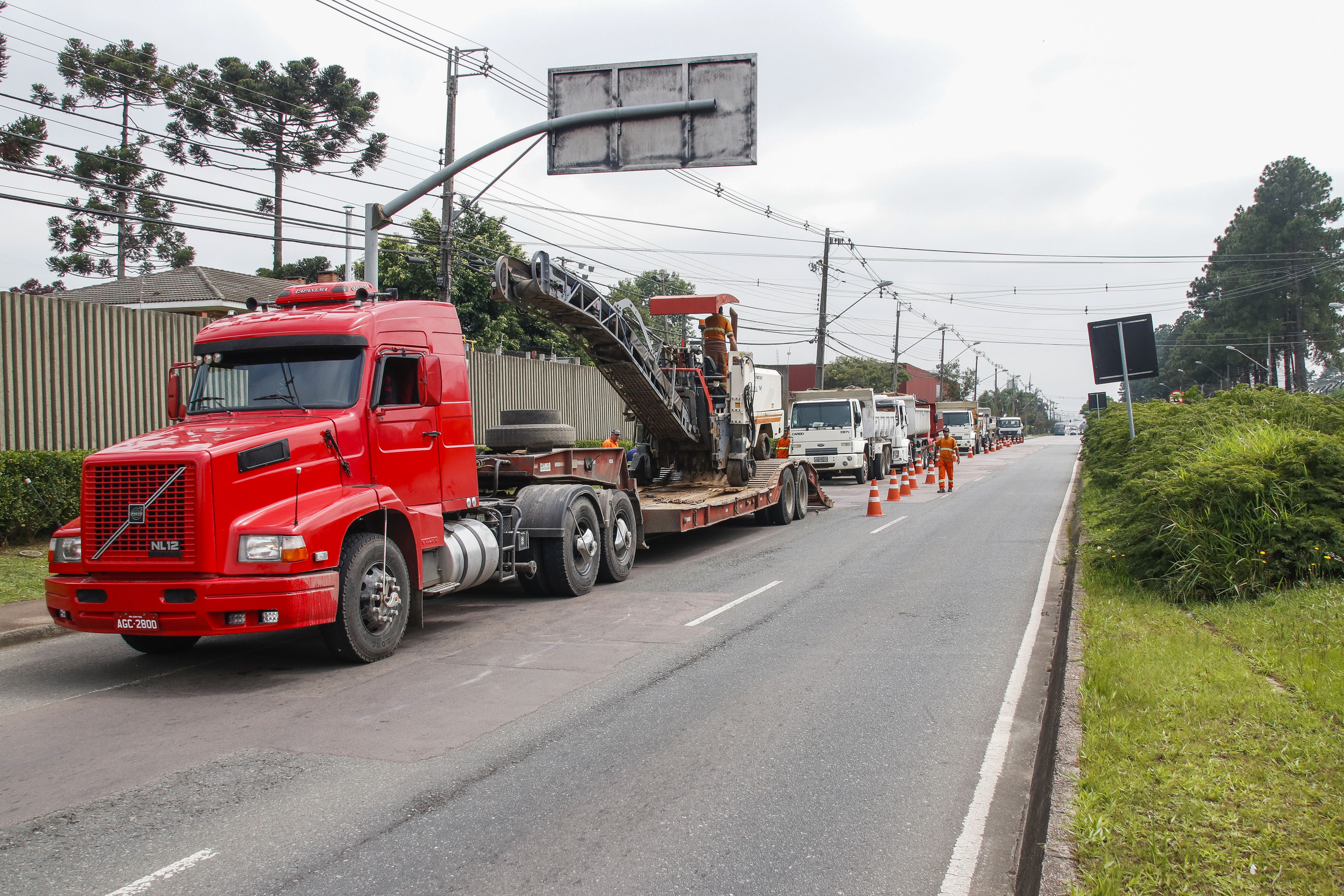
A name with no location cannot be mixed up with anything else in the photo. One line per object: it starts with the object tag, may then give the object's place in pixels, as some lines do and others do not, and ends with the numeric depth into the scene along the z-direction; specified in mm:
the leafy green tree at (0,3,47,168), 26031
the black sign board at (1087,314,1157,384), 15000
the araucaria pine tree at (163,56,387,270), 36312
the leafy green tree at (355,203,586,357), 32219
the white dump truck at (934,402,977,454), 52438
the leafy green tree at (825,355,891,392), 87688
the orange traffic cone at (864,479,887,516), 19578
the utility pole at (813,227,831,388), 42000
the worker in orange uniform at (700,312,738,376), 16922
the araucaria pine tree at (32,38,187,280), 30438
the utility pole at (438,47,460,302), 19766
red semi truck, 7039
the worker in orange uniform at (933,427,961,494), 26266
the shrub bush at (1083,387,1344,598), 8875
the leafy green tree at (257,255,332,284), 41719
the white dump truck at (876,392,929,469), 35125
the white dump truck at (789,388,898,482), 28969
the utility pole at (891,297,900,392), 57906
